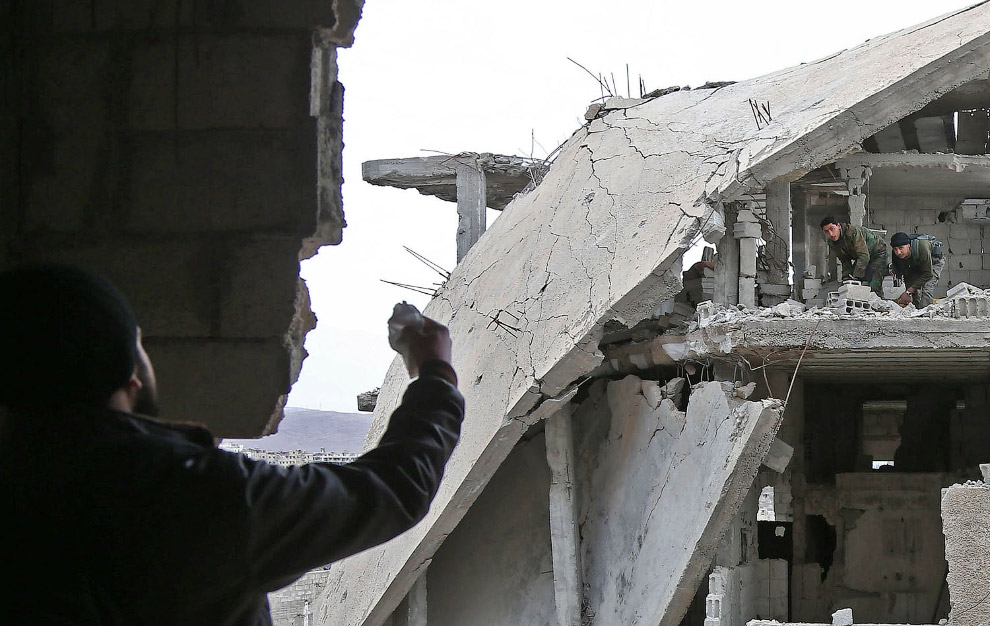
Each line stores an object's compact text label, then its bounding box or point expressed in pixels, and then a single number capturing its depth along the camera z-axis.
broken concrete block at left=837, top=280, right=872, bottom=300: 9.49
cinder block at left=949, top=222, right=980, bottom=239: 12.90
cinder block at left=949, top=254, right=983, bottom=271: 12.80
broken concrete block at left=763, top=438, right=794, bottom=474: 9.47
